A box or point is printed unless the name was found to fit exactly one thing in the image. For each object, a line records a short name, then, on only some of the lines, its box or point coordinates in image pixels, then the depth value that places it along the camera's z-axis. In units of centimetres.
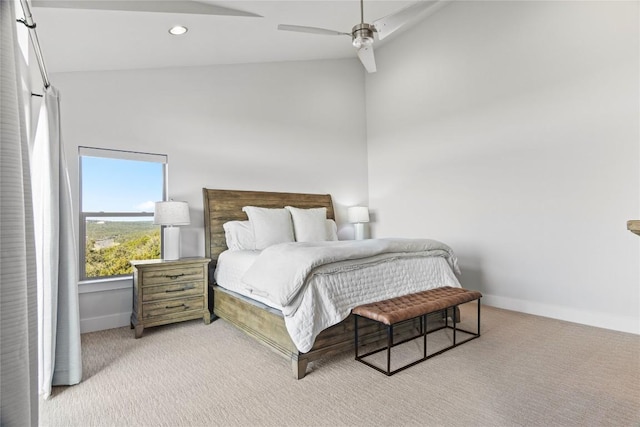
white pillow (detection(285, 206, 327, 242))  419
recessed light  313
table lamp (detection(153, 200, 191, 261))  344
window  345
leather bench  232
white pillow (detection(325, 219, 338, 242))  456
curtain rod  156
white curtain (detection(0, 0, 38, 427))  79
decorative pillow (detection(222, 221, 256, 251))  395
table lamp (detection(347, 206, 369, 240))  520
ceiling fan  258
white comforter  233
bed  233
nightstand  317
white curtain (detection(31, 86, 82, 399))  208
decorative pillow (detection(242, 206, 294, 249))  389
